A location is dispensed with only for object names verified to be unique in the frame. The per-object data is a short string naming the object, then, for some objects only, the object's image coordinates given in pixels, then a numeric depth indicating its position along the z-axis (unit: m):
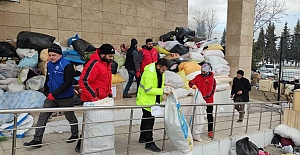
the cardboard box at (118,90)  4.83
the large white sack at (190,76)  5.43
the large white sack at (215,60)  6.12
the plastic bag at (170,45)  6.54
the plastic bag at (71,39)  5.91
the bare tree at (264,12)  23.17
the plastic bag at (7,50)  4.62
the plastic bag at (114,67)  4.90
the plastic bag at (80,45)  5.39
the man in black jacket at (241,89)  5.29
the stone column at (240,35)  6.33
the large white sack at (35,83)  4.08
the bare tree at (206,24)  30.18
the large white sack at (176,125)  2.94
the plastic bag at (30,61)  4.46
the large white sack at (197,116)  3.85
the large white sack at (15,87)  3.99
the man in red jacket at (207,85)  4.16
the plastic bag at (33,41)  4.72
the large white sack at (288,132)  4.69
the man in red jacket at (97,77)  2.84
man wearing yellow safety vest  3.24
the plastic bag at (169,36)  7.39
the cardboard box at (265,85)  13.31
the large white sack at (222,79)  5.82
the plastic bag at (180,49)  6.34
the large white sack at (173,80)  4.95
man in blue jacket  3.07
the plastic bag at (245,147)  3.91
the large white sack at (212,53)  6.38
